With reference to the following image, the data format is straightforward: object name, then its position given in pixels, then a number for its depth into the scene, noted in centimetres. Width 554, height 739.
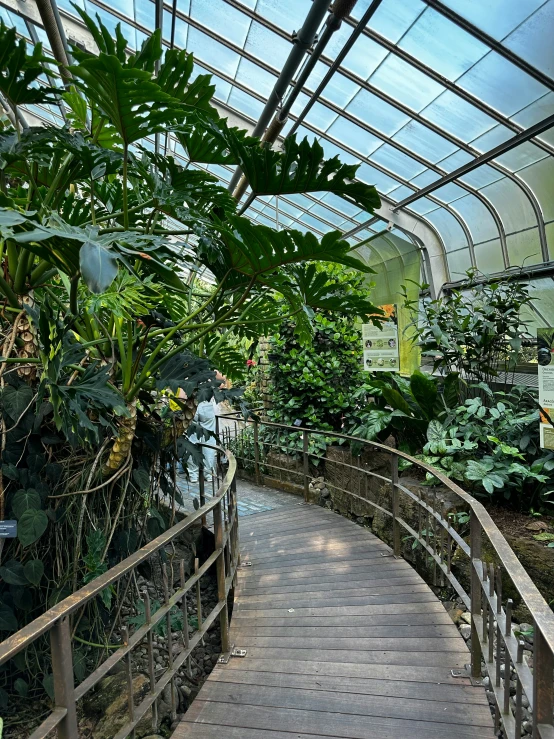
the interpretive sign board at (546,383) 282
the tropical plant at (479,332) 402
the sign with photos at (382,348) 496
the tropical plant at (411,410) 433
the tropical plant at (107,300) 156
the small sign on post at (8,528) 161
